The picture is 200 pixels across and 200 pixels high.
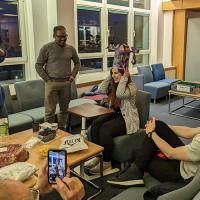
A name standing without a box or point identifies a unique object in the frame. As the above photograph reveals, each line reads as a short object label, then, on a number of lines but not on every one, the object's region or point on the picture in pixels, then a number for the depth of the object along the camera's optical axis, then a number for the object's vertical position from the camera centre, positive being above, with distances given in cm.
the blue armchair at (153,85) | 555 -66
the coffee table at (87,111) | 294 -66
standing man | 339 -19
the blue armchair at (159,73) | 620 -43
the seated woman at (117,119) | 270 -70
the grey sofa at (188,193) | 135 -73
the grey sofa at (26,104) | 331 -74
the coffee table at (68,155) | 199 -80
